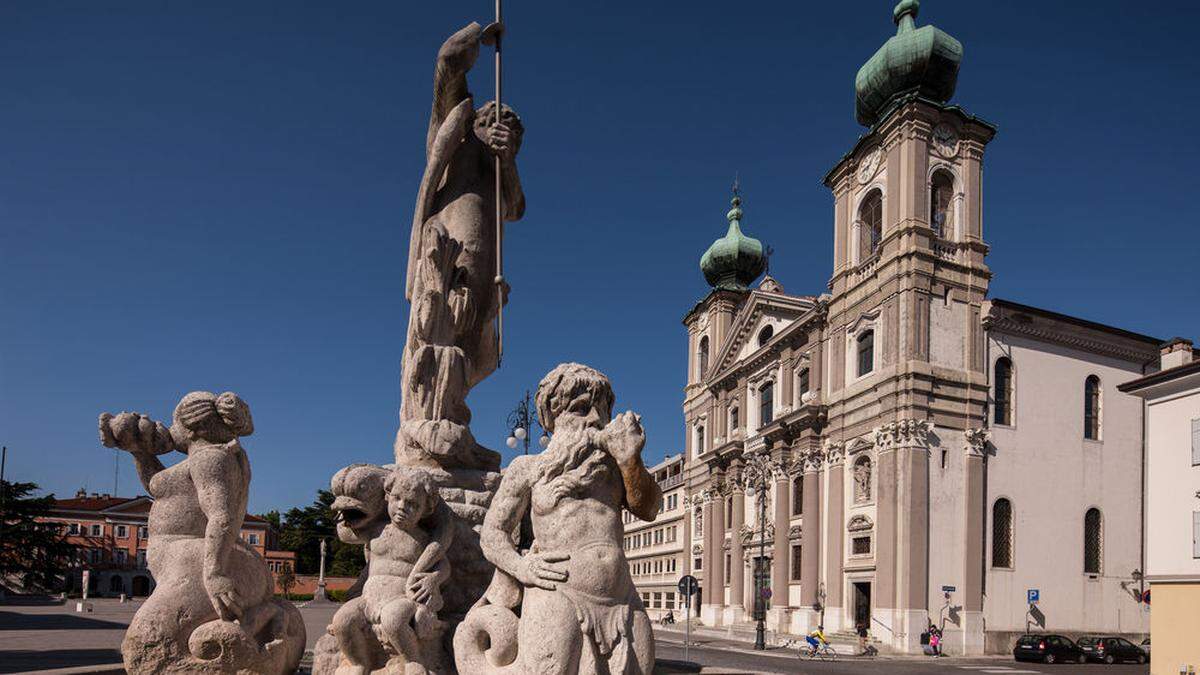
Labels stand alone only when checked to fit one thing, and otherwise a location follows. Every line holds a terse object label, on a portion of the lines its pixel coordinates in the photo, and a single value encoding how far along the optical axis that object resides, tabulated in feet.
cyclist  96.53
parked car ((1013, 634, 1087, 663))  96.53
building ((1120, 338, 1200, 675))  70.38
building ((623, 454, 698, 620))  211.20
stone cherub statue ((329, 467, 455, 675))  14.49
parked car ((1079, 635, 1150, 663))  99.35
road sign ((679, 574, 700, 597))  75.46
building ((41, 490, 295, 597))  244.63
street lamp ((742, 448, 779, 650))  125.80
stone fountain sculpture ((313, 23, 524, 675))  14.80
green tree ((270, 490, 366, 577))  236.43
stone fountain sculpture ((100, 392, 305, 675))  14.89
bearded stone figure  12.04
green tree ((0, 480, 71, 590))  187.21
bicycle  96.12
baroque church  109.81
